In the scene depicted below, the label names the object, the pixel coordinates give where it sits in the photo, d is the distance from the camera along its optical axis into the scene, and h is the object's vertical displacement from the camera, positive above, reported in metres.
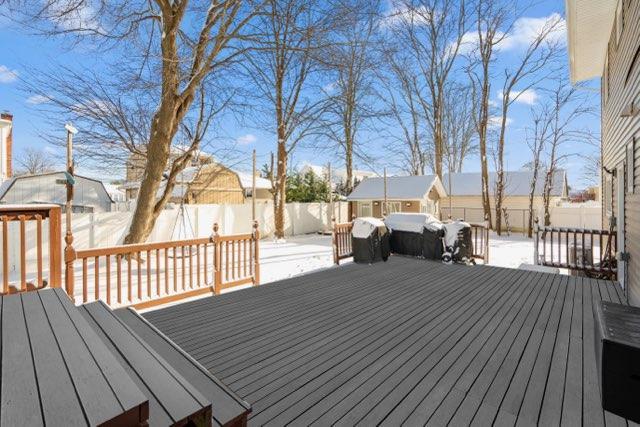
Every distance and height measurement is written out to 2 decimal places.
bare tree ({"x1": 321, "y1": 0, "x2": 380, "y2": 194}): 7.23 +4.28
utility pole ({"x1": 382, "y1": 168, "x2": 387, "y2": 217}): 16.55 +0.29
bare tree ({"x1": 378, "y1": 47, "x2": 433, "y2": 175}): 18.73 +5.60
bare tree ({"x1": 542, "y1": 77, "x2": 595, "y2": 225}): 14.88 +3.83
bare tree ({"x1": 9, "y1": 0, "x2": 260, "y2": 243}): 6.69 +3.62
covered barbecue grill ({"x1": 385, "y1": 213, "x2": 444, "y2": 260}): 6.61 -0.53
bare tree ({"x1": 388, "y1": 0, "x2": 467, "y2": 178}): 16.67 +8.72
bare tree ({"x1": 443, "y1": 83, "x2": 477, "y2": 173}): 21.47 +5.61
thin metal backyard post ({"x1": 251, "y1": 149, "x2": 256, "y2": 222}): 12.70 +0.57
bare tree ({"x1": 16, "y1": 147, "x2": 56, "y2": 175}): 24.16 +3.66
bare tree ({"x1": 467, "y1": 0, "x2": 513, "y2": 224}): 15.43 +7.52
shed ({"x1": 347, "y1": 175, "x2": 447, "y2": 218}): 17.67 +0.74
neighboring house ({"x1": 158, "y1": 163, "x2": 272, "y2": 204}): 20.22 +1.32
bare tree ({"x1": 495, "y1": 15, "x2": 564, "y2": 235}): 15.17 +6.41
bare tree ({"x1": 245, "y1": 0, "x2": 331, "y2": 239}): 13.88 +4.57
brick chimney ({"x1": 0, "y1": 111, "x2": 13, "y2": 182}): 11.60 +2.50
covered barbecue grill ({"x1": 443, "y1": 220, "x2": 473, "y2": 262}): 6.41 -0.64
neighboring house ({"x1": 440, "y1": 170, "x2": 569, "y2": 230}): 17.86 +0.74
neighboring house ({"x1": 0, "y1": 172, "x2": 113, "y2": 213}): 13.12 +0.82
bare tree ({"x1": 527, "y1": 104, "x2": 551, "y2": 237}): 15.60 +3.47
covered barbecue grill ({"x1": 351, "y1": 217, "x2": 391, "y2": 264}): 6.31 -0.60
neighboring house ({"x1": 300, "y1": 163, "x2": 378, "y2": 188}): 25.33 +3.52
